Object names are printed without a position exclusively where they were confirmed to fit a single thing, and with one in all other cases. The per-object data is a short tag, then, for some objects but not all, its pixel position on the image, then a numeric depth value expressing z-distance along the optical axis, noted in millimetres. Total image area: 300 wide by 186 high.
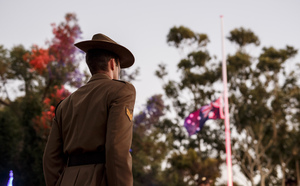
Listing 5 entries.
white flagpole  13769
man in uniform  2088
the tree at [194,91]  27281
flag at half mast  14828
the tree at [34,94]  19250
